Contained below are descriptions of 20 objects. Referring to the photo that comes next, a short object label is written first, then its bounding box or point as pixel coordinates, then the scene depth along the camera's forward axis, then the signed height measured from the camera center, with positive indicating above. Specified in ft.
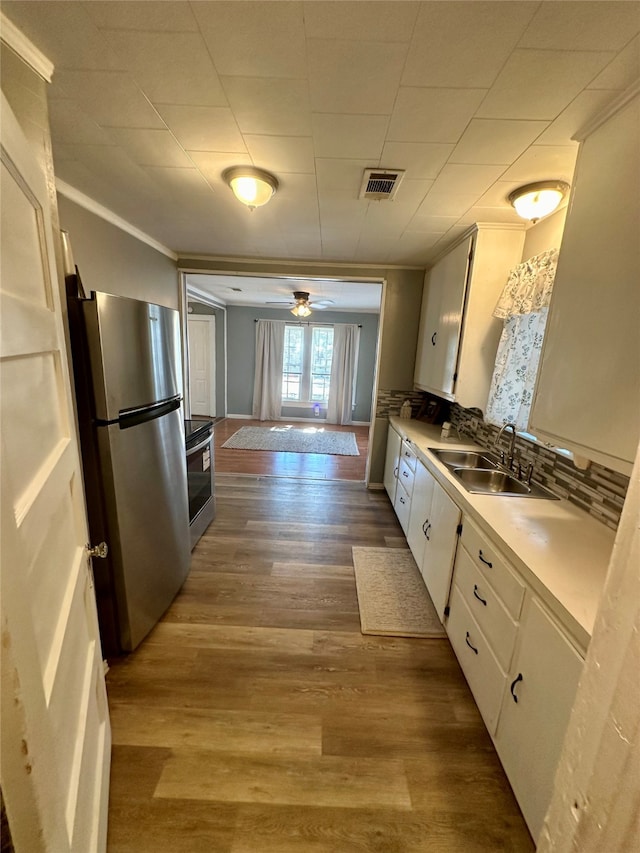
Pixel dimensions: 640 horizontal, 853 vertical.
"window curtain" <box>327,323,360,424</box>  21.74 -1.12
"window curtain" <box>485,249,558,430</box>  5.90 +0.53
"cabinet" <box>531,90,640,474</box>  3.36 +0.65
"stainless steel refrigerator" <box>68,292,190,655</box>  4.31 -1.56
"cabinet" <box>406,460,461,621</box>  5.80 -3.39
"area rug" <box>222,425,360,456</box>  16.97 -4.69
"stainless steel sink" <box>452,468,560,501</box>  6.26 -2.35
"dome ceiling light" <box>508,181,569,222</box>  5.36 +2.72
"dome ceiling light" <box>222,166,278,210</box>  5.39 +2.72
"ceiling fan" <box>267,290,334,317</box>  15.94 +2.59
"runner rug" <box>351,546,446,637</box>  6.23 -4.92
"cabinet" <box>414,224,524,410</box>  7.23 +1.23
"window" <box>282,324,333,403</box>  22.27 -0.63
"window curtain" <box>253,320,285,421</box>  21.84 -1.21
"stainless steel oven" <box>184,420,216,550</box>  8.02 -3.20
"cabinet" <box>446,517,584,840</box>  3.13 -3.36
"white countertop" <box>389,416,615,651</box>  3.14 -2.15
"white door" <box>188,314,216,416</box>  21.42 -0.97
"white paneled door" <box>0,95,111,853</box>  1.54 -1.40
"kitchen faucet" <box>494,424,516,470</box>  6.44 -1.59
